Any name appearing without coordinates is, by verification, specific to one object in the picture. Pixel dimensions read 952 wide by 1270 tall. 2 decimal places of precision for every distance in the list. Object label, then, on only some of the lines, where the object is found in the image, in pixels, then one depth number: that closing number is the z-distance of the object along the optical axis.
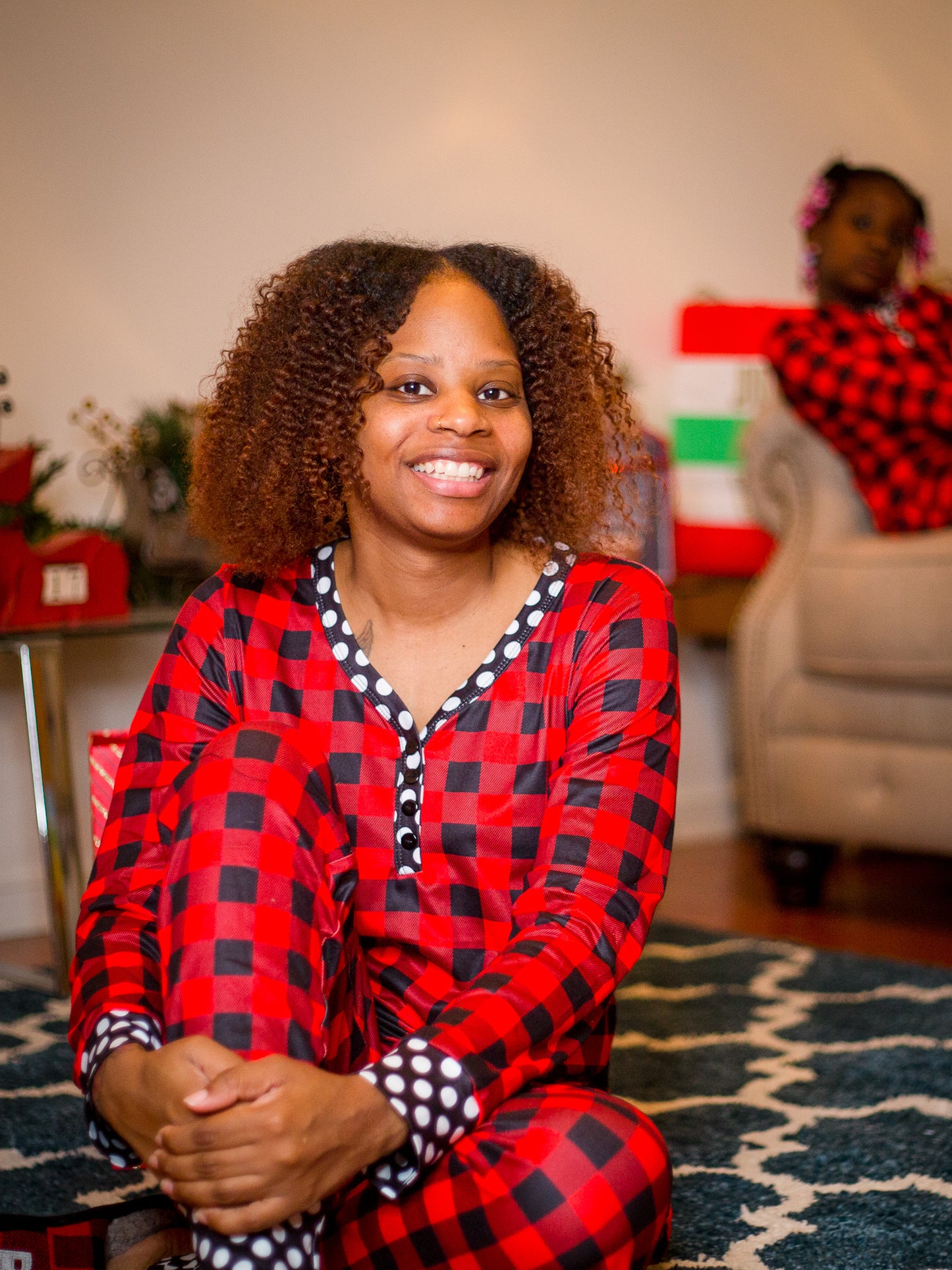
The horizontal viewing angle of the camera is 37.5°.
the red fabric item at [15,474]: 2.09
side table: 1.99
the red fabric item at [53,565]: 2.07
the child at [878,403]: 2.47
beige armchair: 2.32
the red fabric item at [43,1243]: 1.00
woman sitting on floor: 0.87
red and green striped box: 3.14
